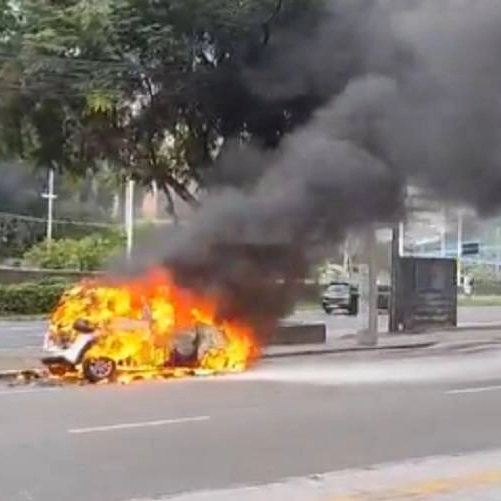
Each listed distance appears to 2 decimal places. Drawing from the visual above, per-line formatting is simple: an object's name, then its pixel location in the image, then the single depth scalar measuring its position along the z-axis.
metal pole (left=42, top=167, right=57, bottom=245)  37.01
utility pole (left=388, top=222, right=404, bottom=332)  23.47
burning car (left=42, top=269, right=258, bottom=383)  10.84
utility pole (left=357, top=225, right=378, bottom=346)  20.30
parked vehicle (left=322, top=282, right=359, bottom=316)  29.77
